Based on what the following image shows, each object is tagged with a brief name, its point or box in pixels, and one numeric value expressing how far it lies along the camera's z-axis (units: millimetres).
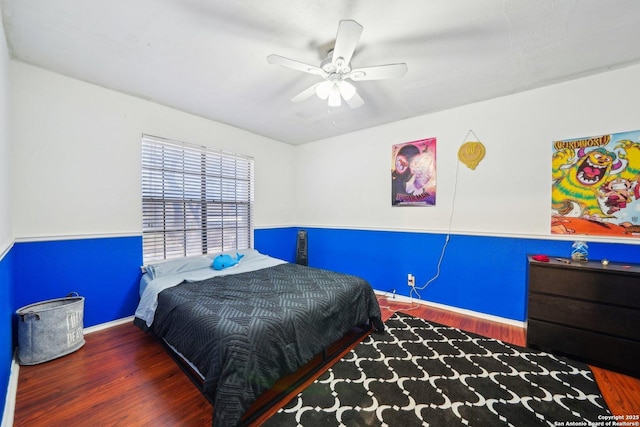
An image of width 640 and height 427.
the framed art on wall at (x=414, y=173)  3197
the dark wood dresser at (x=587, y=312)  1855
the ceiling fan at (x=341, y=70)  1497
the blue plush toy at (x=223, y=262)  3051
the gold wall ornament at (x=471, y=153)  2859
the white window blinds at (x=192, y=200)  2924
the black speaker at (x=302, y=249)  4441
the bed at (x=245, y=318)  1431
